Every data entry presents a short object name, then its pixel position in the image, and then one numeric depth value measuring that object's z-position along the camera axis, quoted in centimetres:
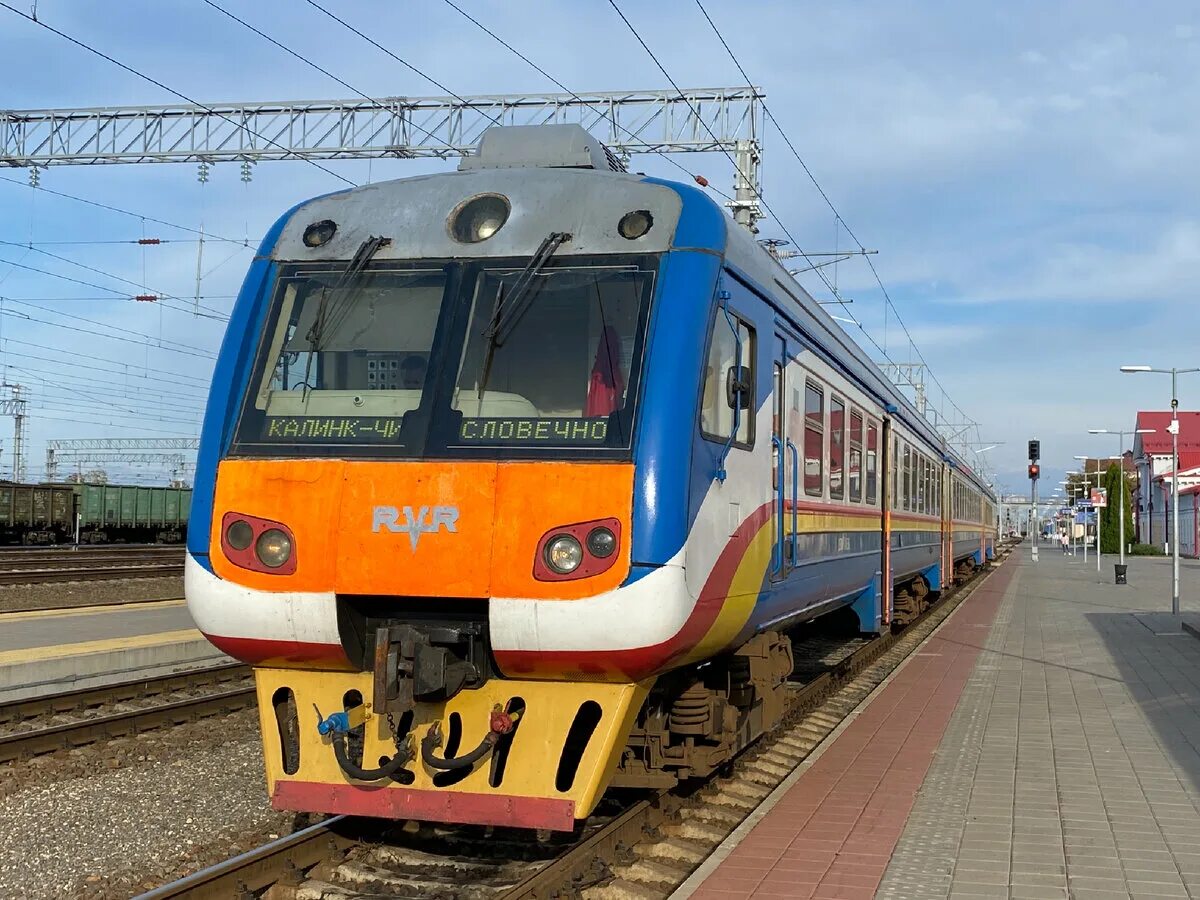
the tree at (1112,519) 7294
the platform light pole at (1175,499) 2227
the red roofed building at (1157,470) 8056
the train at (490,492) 556
